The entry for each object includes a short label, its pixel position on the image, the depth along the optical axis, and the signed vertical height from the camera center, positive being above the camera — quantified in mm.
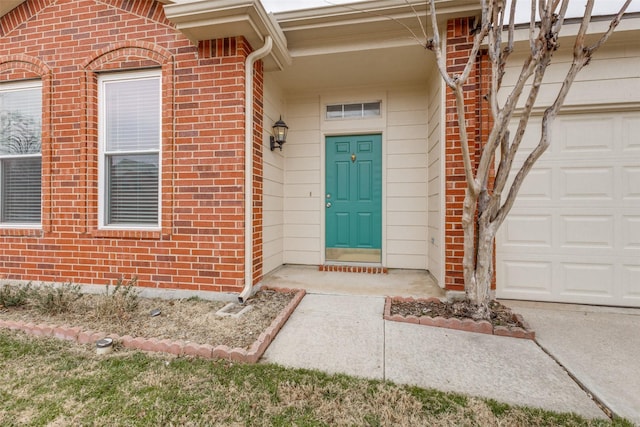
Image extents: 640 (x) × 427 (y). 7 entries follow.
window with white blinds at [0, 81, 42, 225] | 3699 +765
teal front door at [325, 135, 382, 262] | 4566 +259
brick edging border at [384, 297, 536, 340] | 2510 -949
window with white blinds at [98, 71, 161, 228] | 3451 +767
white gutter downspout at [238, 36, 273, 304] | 3246 +503
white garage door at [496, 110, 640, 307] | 3143 -58
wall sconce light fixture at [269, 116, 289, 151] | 4191 +1118
